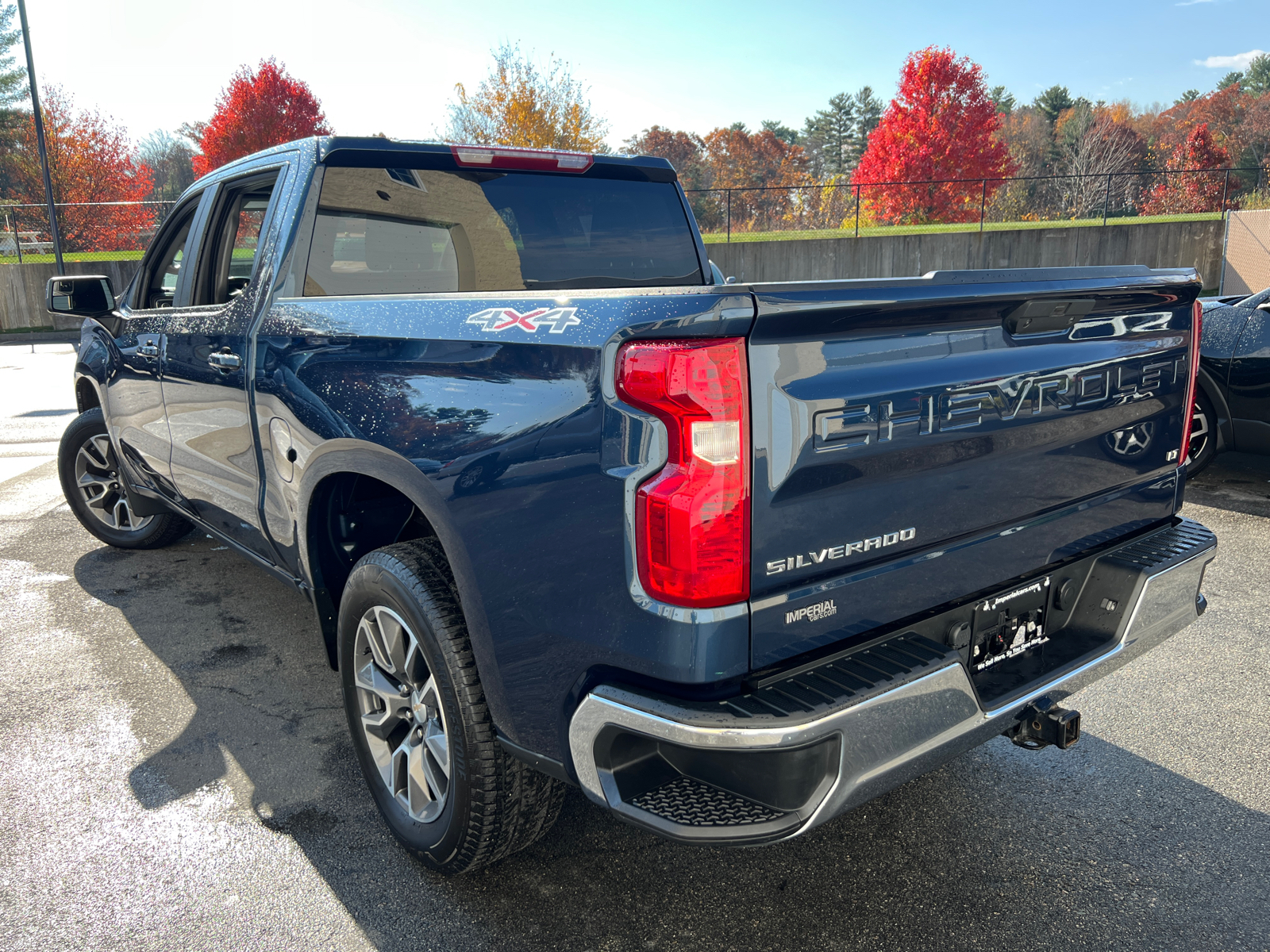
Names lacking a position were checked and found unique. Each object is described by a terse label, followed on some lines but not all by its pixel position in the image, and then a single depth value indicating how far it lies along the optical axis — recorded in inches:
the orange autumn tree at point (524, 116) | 1171.9
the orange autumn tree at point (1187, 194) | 1066.1
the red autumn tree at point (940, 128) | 1472.7
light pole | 756.0
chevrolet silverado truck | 68.2
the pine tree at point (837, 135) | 3688.5
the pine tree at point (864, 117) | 3565.5
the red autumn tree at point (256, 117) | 1540.4
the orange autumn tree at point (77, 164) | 1512.1
